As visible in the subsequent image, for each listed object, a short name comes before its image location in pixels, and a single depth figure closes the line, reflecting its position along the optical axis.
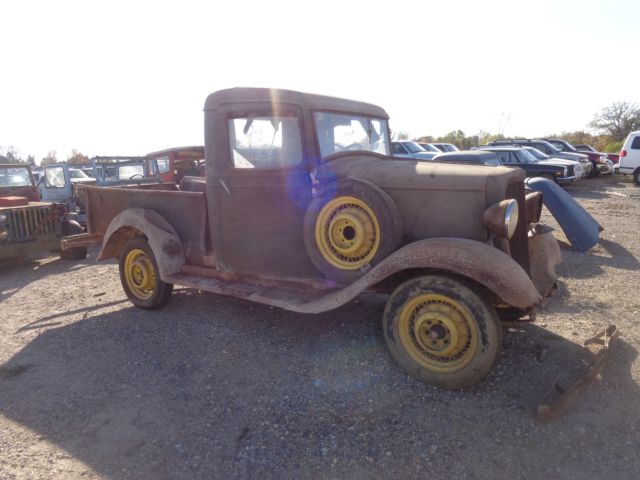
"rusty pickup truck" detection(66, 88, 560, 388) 2.91
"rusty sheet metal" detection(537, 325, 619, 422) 2.59
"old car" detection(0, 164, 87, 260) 6.96
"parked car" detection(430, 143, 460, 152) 21.32
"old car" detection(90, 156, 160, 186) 8.98
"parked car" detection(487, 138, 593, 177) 18.55
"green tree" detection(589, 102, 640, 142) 33.22
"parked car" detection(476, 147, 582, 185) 14.64
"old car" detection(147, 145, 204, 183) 10.99
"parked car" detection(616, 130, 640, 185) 16.09
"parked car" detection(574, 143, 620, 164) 22.26
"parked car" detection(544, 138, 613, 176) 19.88
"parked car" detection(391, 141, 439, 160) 16.67
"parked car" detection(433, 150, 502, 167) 11.66
